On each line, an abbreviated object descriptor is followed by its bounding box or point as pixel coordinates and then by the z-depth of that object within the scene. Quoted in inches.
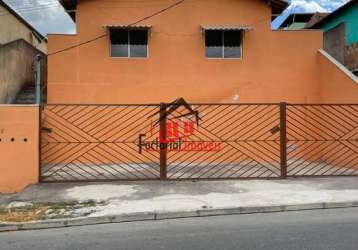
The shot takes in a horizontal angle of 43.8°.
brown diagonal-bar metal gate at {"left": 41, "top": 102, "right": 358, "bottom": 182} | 539.2
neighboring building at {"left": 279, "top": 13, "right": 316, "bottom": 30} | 1318.7
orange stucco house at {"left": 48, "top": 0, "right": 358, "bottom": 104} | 585.3
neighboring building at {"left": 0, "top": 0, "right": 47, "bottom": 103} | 614.9
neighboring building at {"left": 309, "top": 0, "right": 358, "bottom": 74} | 684.7
